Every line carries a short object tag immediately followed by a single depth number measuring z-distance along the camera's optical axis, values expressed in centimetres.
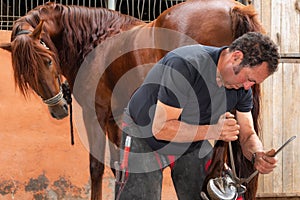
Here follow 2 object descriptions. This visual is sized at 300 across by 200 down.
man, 477
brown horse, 722
